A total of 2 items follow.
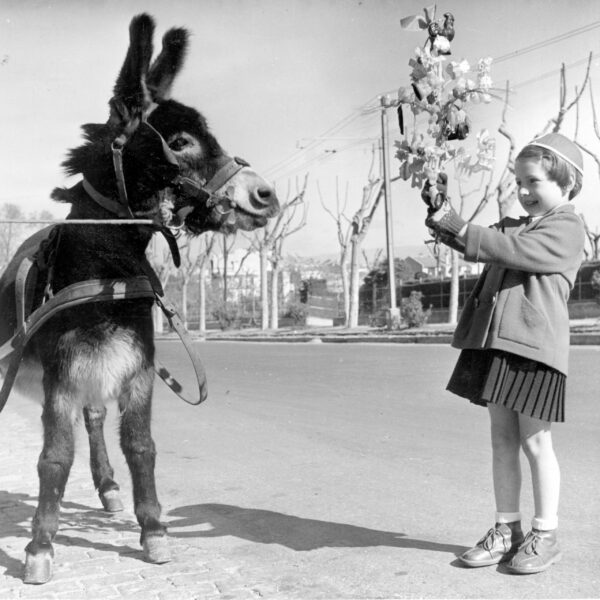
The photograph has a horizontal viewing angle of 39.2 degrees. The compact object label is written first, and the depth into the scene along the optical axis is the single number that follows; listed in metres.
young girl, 3.51
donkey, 3.83
